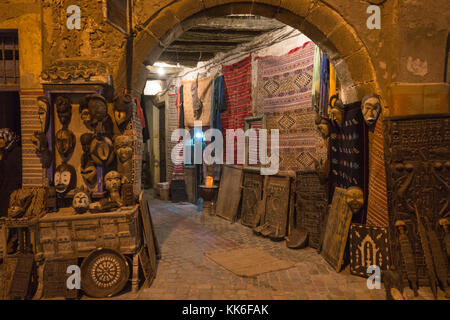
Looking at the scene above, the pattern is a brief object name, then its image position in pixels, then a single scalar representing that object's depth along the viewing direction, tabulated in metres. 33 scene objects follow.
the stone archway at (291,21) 3.84
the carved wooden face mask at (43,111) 3.51
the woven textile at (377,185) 3.73
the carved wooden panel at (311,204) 4.85
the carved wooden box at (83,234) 3.32
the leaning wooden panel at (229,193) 6.75
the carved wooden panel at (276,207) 5.45
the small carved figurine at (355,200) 3.90
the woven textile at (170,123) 9.65
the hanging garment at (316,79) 5.01
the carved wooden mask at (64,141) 3.59
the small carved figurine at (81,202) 3.40
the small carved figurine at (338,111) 4.18
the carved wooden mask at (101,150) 3.63
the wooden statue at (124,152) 3.71
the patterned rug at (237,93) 6.77
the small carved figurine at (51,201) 3.55
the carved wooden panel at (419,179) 3.56
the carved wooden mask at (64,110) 3.56
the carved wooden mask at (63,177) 3.61
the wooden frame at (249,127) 6.33
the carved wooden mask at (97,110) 3.53
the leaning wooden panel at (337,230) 3.99
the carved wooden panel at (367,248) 3.71
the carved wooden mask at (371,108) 3.69
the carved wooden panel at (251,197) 6.27
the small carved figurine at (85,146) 3.59
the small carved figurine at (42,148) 3.54
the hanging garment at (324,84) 4.82
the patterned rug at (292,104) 5.40
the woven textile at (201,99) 7.97
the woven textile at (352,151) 3.90
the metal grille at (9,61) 3.92
